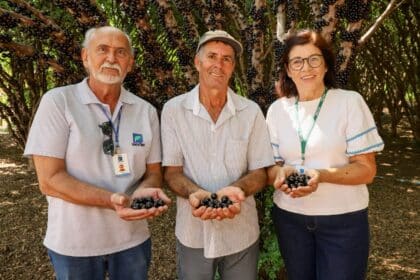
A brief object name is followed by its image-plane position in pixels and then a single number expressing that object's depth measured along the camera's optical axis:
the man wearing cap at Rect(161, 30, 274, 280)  2.45
